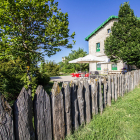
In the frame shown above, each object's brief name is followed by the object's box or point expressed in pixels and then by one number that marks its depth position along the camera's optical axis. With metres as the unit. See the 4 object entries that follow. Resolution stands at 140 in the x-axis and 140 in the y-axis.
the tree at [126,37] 7.67
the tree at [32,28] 3.37
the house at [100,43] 16.92
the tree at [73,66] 24.93
